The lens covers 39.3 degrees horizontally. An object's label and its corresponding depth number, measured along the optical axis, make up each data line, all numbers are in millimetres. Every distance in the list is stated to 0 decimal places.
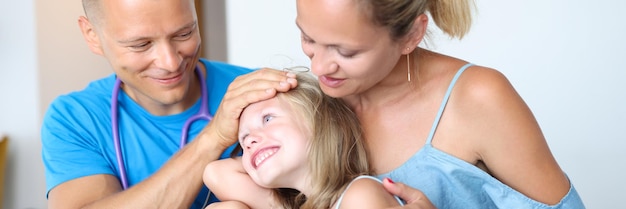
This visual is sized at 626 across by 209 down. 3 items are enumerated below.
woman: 1725
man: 2113
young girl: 1876
